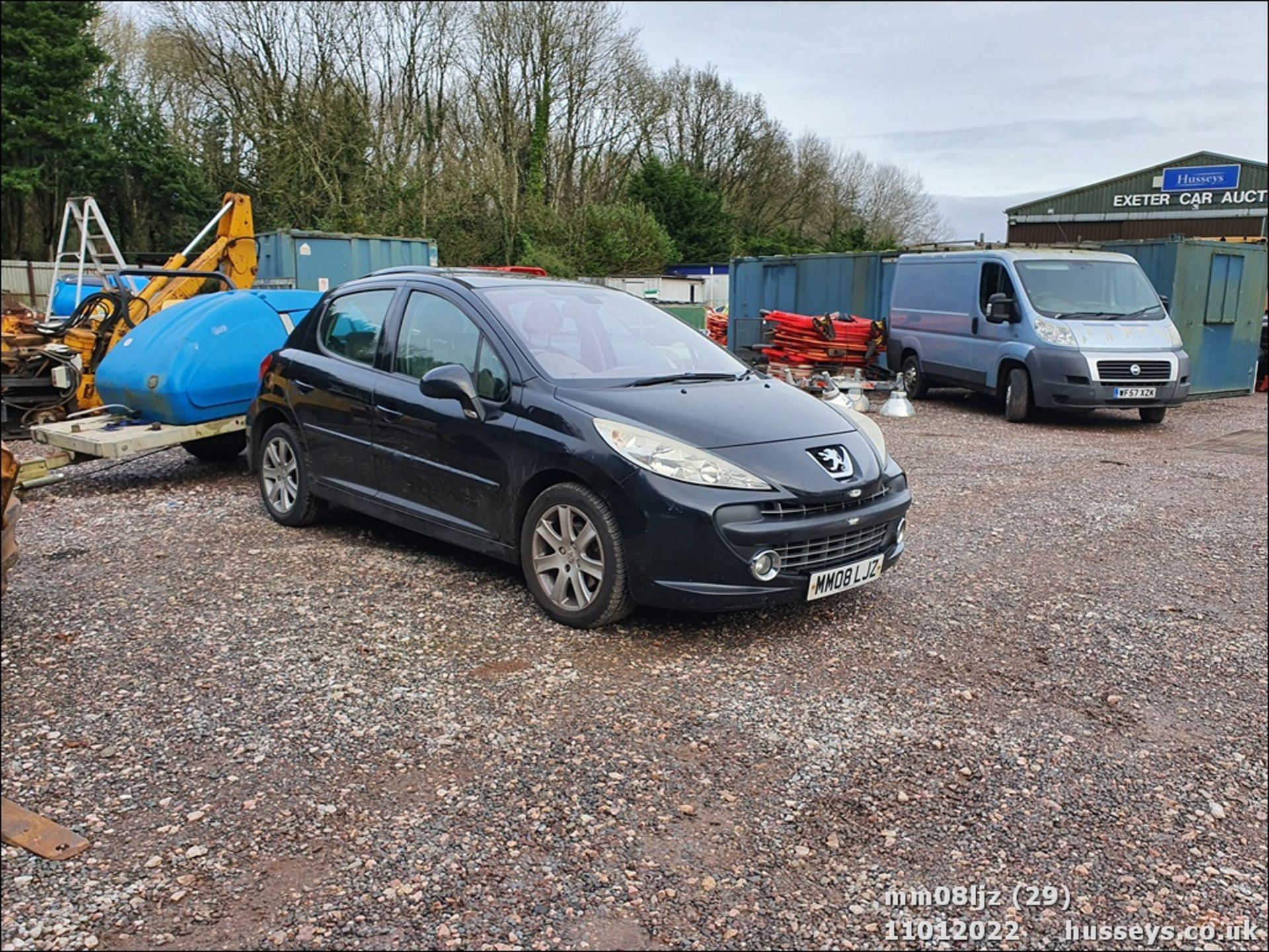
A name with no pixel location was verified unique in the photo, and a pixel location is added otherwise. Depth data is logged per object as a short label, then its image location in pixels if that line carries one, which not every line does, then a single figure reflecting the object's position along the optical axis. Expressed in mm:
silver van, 11547
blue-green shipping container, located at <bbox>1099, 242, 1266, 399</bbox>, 14578
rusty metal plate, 2816
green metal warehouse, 33531
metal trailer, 7156
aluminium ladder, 10820
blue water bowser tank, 7473
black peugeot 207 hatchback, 4340
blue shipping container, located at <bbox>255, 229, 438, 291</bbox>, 15883
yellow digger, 9914
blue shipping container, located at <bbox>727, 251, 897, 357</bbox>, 17406
